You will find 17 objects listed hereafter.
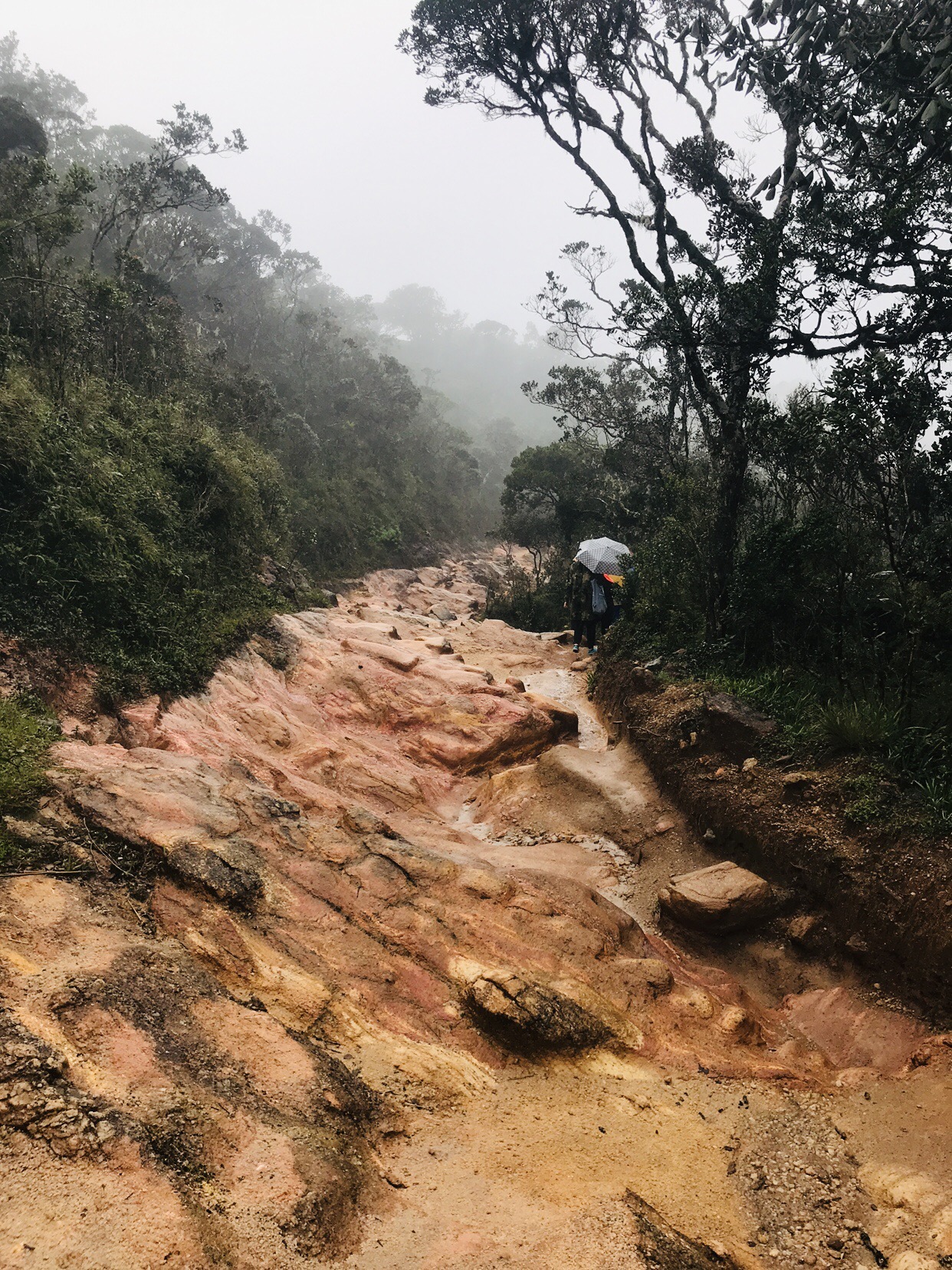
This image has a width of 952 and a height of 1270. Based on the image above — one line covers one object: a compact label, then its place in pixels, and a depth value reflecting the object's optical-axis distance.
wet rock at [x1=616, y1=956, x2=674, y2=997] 5.21
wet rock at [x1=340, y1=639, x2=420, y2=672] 11.88
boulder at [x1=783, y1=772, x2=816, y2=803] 6.39
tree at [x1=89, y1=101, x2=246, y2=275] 22.72
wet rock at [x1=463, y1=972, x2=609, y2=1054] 4.46
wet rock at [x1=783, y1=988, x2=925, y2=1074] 4.77
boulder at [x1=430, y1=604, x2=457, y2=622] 20.99
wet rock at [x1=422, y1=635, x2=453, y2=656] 13.73
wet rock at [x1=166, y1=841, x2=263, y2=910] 4.83
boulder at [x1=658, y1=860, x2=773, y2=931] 5.98
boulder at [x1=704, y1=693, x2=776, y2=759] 7.29
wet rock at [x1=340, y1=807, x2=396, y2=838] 6.49
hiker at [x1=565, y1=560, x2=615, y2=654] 14.84
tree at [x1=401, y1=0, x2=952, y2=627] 7.23
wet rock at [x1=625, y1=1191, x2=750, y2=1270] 2.99
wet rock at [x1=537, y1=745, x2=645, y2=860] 8.05
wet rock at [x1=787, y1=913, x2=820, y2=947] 5.71
